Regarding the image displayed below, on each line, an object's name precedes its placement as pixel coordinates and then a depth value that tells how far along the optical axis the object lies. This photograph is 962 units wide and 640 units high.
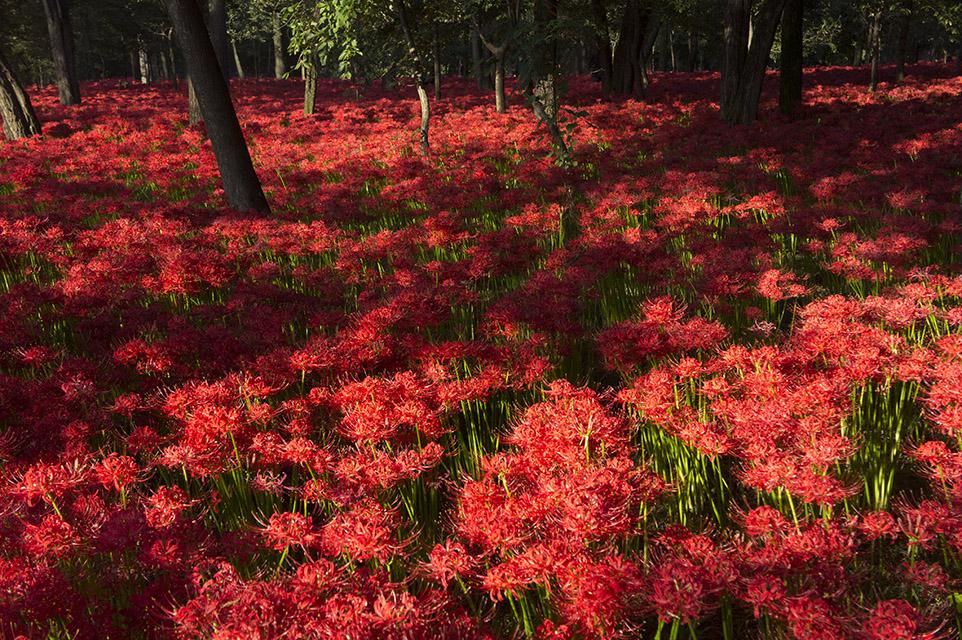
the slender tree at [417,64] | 13.17
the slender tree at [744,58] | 14.48
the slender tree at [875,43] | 21.38
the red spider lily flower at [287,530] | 2.43
